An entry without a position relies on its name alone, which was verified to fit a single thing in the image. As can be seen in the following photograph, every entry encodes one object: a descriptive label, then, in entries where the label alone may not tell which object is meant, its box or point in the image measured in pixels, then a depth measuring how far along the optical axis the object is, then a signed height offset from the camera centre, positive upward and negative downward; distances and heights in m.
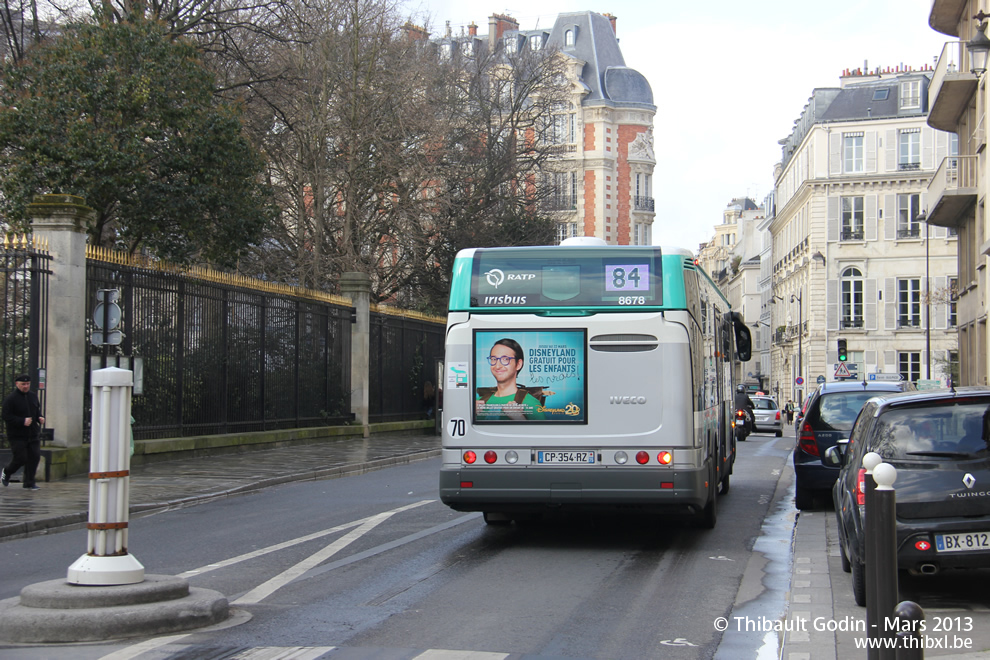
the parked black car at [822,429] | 13.87 -0.68
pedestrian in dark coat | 14.91 -0.70
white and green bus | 10.48 -0.08
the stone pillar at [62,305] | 16.94 +1.06
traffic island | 6.70 -1.48
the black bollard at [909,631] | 4.09 -0.96
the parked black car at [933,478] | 7.51 -0.71
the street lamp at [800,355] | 66.28 +1.21
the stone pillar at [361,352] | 29.77 +0.61
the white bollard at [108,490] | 7.39 -0.77
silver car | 43.28 -1.63
